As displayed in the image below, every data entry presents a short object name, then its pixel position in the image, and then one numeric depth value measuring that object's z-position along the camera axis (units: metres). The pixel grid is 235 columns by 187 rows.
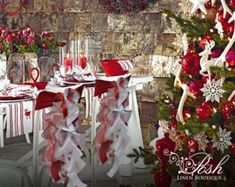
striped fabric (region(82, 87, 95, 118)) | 3.39
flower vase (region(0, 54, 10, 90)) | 2.99
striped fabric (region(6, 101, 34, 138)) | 2.65
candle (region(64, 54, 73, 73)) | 3.46
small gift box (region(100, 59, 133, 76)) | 3.58
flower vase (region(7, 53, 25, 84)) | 2.92
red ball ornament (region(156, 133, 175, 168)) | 2.16
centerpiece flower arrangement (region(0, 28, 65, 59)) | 3.32
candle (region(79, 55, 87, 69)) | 3.62
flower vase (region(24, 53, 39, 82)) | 3.02
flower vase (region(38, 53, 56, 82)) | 3.11
